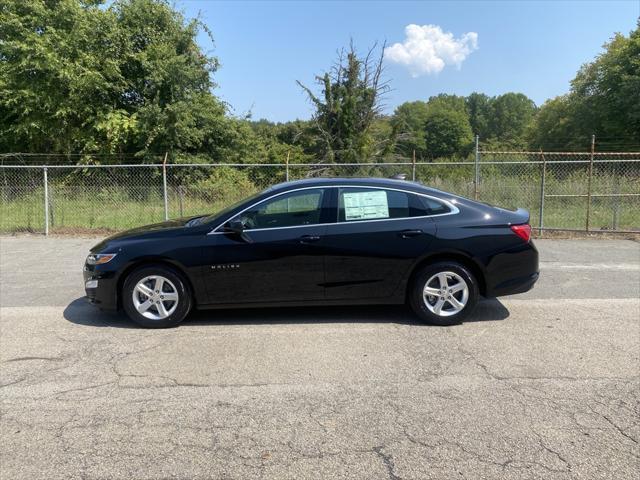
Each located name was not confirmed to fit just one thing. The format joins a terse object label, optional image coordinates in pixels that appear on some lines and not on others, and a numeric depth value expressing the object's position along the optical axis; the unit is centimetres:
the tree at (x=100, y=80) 1794
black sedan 532
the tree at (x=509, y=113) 11144
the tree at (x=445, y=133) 8700
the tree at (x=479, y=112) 11133
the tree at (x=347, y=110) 2522
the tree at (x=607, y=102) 3241
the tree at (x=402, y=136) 2520
